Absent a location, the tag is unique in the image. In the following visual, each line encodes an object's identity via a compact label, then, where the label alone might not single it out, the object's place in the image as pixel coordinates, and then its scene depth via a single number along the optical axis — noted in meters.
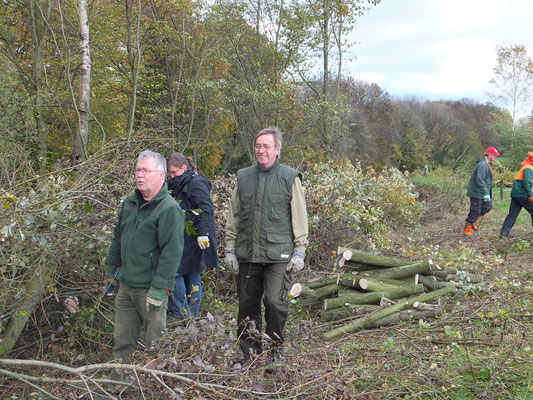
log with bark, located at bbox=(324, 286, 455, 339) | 4.61
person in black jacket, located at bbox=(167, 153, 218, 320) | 4.55
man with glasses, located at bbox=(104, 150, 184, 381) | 3.21
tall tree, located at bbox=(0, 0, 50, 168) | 10.51
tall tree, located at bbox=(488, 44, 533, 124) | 43.75
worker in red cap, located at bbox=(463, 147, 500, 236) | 9.82
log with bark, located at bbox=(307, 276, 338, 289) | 5.71
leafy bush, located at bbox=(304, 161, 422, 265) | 7.28
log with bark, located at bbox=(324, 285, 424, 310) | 5.13
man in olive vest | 3.61
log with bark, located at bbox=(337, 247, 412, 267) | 5.68
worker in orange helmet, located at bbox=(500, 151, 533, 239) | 8.71
